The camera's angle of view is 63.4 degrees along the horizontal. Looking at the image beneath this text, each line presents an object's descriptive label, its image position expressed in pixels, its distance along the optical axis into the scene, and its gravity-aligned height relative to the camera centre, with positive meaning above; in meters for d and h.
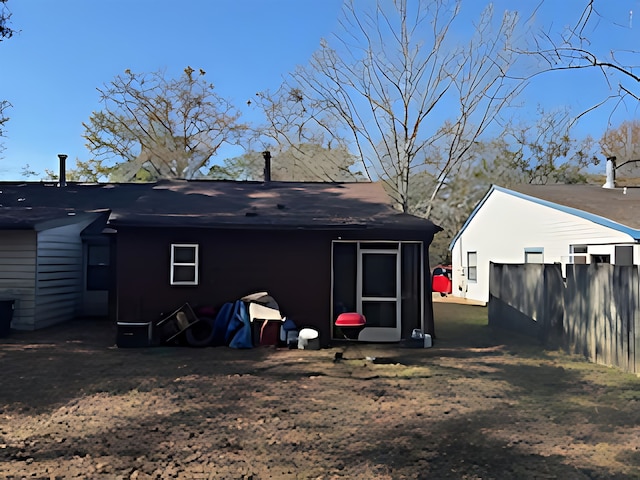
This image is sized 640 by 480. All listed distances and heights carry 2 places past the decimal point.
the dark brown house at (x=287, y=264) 10.57 +0.05
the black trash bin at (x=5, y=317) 11.23 -1.11
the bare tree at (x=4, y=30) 14.52 +6.66
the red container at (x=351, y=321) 10.12 -1.06
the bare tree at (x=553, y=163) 34.59 +7.18
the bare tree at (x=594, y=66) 8.07 +3.25
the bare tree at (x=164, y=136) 35.84 +9.13
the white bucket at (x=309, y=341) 10.05 -1.44
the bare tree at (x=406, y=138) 24.78 +6.49
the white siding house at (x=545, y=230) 13.77 +1.20
